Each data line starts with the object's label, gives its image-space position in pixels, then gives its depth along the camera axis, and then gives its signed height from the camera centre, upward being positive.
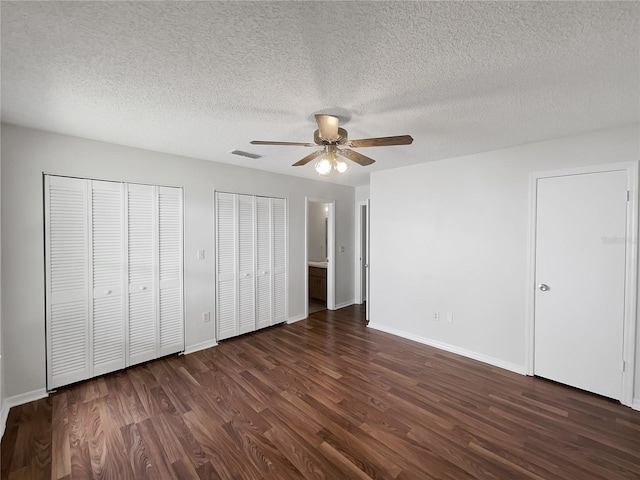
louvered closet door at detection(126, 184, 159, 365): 2.96 -0.42
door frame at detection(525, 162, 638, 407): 2.29 -0.38
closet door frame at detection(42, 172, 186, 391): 2.48 -0.43
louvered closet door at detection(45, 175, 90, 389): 2.50 -0.43
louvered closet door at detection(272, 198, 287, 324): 4.27 -0.39
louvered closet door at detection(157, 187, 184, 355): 3.17 -0.41
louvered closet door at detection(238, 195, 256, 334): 3.87 -0.40
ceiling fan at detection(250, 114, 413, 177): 1.83 +0.67
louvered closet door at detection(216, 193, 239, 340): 3.66 -0.41
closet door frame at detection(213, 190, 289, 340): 3.64 -0.40
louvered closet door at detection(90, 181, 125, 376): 2.73 -0.41
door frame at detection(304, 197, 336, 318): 5.06 -0.38
